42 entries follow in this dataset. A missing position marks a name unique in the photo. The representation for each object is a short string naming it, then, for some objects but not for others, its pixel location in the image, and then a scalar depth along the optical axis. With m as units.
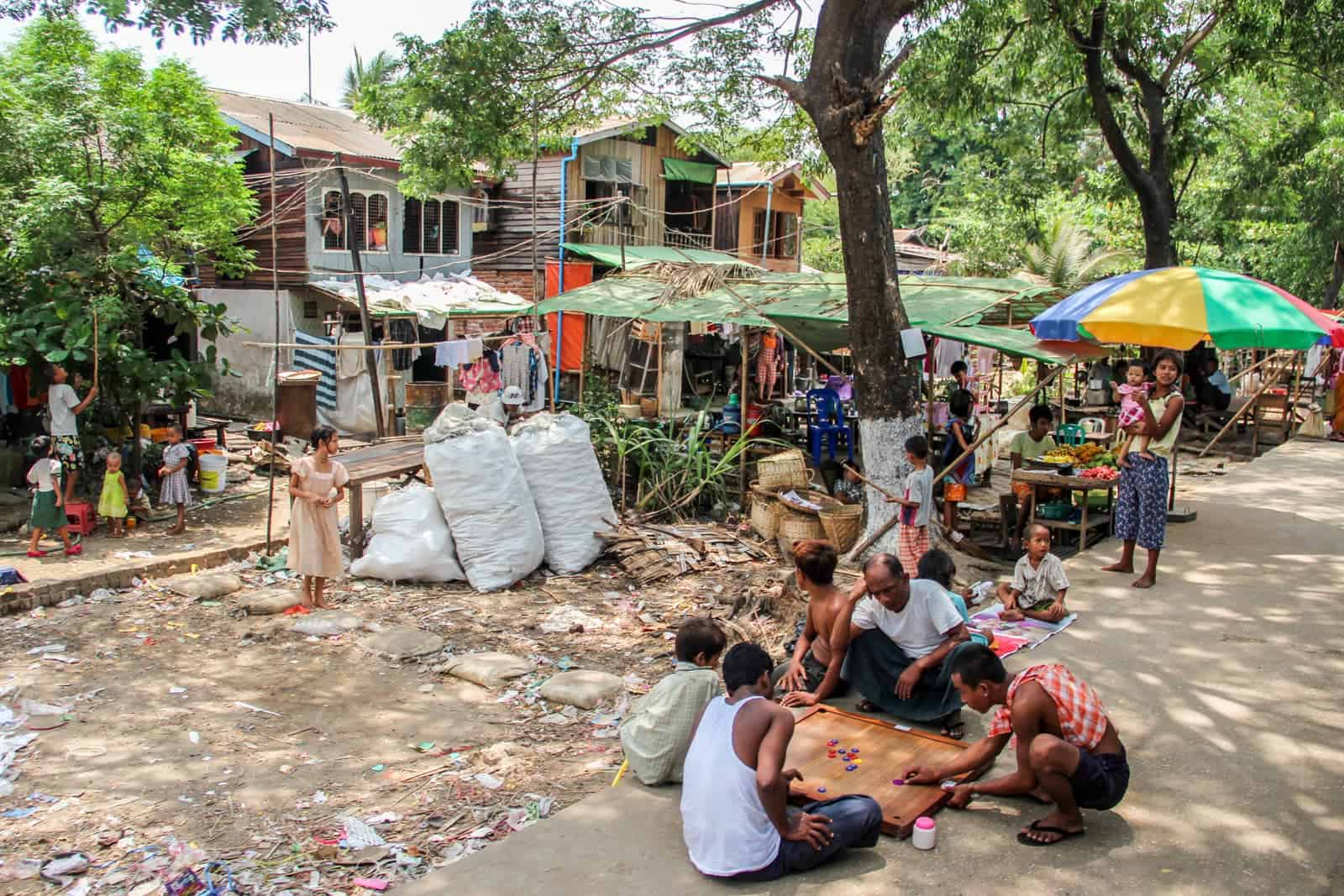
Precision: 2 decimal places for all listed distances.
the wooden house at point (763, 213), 23.16
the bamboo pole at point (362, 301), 13.56
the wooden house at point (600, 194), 19.91
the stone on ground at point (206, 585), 8.55
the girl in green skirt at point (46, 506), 9.19
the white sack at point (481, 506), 8.91
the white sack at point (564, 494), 9.40
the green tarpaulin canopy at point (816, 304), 9.83
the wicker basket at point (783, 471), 10.30
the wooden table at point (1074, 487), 8.40
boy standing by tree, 7.48
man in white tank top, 3.69
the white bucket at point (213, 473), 12.19
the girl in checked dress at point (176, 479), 10.57
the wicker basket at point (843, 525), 9.52
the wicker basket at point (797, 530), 9.59
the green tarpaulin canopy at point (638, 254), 18.67
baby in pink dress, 7.41
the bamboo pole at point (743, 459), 10.80
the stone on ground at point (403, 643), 7.26
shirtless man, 5.24
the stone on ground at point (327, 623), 7.64
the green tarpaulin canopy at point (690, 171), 21.59
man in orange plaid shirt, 3.98
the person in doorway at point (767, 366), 15.48
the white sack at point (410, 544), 8.87
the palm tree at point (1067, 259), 20.88
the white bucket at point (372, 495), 10.67
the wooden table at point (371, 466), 9.40
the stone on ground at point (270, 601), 8.09
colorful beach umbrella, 7.06
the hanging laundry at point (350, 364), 17.97
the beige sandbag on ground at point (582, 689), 6.38
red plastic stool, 9.96
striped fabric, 17.98
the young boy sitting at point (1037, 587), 6.57
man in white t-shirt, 5.01
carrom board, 4.28
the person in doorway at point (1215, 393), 16.08
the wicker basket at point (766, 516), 9.98
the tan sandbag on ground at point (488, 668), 6.77
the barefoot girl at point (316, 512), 7.98
